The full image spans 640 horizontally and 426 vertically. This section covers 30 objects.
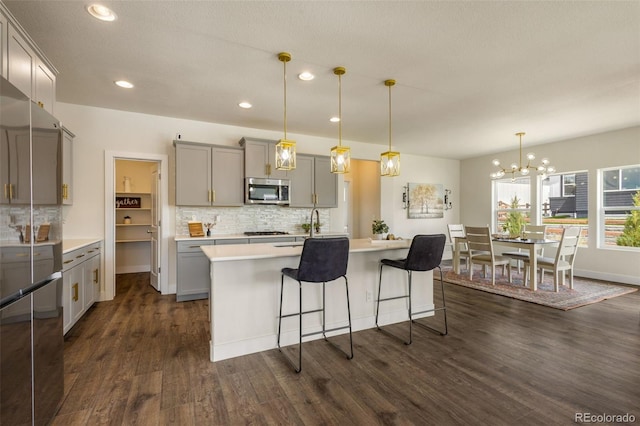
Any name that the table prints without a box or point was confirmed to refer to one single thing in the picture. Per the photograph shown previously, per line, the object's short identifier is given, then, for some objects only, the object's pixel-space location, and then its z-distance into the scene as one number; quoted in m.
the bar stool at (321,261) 2.43
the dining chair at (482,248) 5.14
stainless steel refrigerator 1.37
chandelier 5.32
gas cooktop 5.00
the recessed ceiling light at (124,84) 3.48
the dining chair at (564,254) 4.73
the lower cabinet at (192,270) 4.27
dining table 4.80
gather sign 6.46
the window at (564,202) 5.99
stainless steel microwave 4.90
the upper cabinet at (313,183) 5.33
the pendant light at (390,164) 3.34
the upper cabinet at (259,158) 4.88
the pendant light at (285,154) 2.94
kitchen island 2.64
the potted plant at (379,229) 3.60
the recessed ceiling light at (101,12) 2.21
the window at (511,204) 7.03
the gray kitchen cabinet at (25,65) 1.88
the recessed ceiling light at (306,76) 3.24
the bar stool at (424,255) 2.95
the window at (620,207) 5.37
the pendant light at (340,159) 3.25
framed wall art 7.53
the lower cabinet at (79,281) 3.08
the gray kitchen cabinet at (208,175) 4.50
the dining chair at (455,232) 6.18
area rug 4.25
